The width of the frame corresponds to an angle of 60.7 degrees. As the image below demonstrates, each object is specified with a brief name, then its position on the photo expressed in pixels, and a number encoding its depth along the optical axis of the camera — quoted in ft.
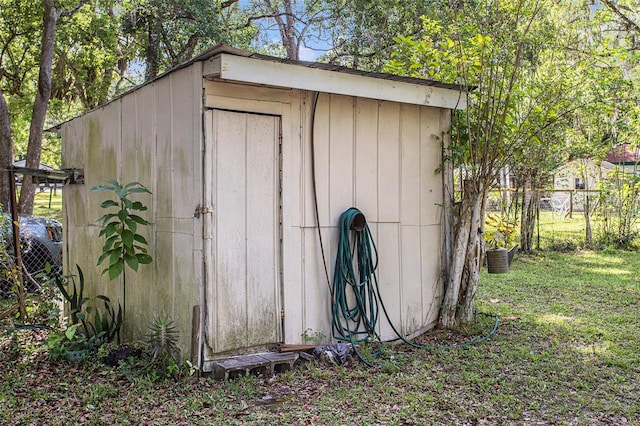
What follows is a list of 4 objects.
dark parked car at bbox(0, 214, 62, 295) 20.27
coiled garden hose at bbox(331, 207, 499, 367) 14.11
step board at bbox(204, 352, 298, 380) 12.14
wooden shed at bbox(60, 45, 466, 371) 12.29
